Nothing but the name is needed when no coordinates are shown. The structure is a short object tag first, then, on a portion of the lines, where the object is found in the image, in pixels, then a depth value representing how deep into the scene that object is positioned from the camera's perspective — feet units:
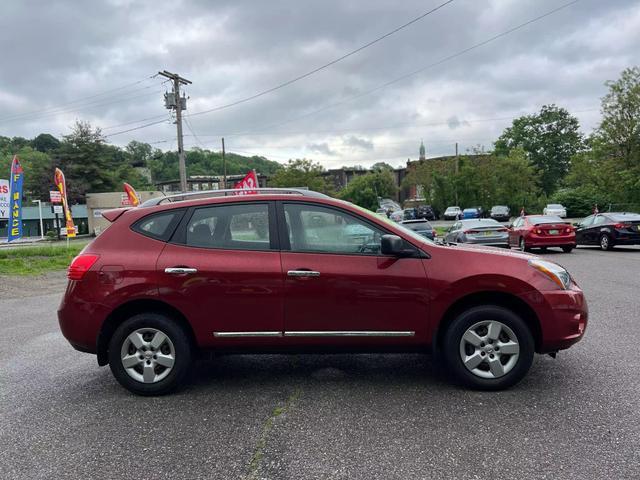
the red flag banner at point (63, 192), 69.05
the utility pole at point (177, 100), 97.19
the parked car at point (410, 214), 138.31
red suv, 12.88
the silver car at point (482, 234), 48.24
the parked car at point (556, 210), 125.98
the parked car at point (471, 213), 123.44
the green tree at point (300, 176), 173.78
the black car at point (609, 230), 50.88
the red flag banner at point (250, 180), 58.70
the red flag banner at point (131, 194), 76.66
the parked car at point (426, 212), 146.12
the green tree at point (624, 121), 80.28
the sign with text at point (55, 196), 84.74
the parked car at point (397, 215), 127.26
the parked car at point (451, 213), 138.36
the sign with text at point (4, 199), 59.43
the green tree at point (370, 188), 203.41
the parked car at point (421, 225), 54.33
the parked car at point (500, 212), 129.18
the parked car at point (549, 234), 50.34
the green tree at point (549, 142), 221.87
